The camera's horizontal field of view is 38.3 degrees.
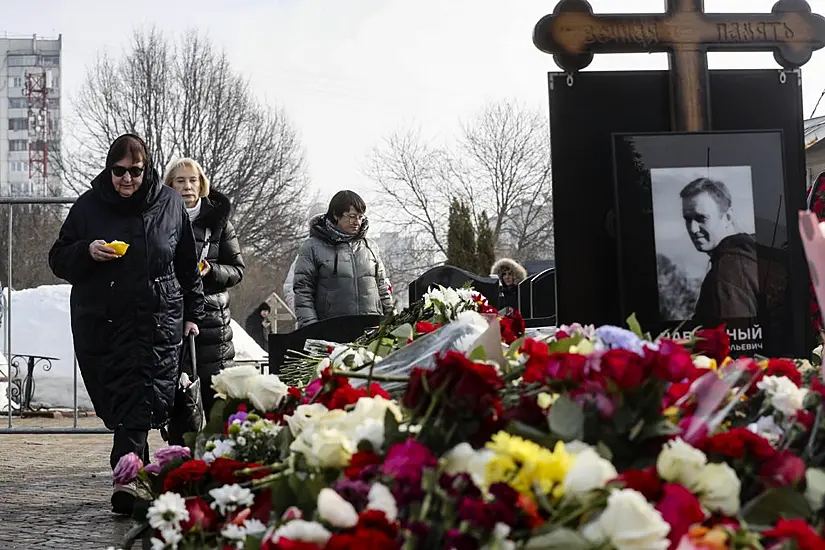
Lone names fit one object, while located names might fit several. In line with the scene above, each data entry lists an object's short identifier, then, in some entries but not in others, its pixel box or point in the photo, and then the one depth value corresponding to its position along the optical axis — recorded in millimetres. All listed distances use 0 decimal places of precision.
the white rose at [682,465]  1419
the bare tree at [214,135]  28969
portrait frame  3404
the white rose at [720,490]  1395
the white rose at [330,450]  1609
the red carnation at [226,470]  2012
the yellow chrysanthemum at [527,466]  1355
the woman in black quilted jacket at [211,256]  6535
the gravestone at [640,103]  3445
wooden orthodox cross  3443
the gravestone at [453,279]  11258
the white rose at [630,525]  1200
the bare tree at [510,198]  39344
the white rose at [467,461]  1386
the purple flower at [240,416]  2259
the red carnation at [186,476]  2111
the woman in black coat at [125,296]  5492
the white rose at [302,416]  1937
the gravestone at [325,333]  5852
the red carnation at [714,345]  2156
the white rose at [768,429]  1667
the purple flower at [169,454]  2410
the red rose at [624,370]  1531
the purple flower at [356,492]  1416
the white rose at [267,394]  2391
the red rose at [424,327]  3271
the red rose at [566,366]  1610
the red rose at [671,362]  1571
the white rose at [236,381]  2441
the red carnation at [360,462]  1514
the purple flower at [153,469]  2400
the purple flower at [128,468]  2610
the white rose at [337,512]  1348
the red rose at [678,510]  1278
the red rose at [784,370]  2072
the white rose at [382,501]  1347
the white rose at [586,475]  1317
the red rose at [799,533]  1245
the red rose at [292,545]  1320
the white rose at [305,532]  1349
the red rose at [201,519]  1864
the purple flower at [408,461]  1388
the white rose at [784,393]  1742
